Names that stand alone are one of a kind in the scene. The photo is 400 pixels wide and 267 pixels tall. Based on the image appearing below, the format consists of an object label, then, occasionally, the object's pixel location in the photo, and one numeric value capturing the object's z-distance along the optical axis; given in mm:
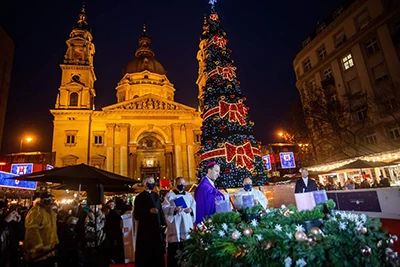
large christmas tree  13508
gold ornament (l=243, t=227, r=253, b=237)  2190
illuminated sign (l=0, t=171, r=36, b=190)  11256
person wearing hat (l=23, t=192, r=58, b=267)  4371
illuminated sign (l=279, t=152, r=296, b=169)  34531
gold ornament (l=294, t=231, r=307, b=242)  1918
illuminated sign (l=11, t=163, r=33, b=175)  22166
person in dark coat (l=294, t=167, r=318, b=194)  6273
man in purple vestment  3850
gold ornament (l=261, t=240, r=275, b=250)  1981
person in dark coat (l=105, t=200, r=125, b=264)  7259
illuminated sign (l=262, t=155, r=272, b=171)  34569
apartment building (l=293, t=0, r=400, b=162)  20500
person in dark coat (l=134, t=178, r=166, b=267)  4723
